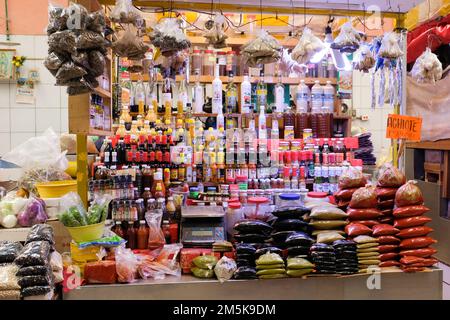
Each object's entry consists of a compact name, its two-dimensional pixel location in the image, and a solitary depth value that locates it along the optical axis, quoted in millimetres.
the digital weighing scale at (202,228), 2432
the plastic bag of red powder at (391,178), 2521
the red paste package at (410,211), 2393
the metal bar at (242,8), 2984
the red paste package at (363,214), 2428
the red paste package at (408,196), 2395
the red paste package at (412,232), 2381
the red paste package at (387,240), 2363
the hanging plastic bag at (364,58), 2943
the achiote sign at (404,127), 2723
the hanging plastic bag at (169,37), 2500
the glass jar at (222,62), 5023
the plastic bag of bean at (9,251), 1928
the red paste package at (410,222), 2385
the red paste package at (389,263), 2371
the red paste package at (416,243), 2381
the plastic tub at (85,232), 2229
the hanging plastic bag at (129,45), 2553
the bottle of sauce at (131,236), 2604
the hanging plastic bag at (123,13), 2396
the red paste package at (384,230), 2361
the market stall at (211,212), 2186
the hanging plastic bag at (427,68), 3119
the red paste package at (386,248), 2373
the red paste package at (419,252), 2369
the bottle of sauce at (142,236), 2604
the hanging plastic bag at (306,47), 2768
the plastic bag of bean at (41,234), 2051
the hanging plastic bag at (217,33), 2777
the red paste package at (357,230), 2344
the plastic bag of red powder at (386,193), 2508
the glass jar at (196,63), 5125
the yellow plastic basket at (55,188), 2745
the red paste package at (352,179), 2596
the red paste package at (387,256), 2379
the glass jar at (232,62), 5039
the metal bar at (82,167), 2656
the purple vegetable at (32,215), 2500
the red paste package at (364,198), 2424
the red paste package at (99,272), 2158
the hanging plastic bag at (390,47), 2840
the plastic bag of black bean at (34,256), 1832
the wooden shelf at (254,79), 5031
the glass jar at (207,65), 5164
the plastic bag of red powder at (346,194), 2580
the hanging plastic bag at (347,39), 2773
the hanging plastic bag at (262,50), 2664
